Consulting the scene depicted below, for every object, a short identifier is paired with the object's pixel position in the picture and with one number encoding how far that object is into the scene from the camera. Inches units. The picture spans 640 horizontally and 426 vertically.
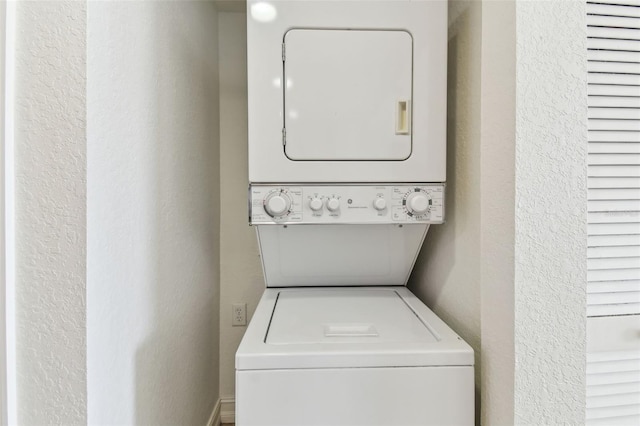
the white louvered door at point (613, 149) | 44.6
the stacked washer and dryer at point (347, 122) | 52.9
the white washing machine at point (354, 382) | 39.2
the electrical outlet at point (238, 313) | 87.7
